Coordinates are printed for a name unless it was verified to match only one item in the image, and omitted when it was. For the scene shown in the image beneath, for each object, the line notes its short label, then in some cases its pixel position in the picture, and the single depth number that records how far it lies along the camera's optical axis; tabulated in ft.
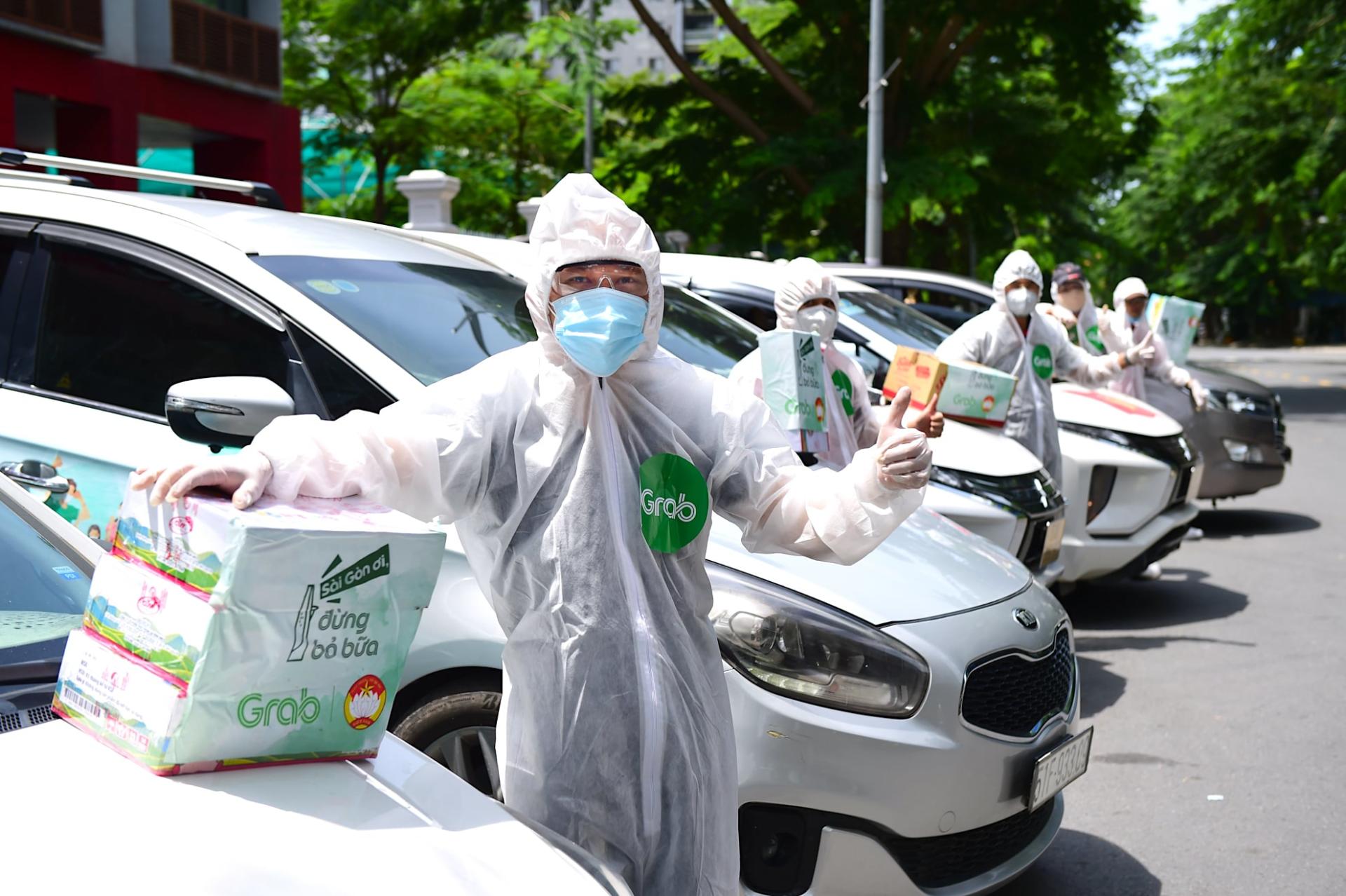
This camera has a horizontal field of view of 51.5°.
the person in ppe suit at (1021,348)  24.03
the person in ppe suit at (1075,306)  31.42
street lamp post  54.54
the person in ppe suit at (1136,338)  32.30
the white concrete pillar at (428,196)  26.91
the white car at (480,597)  10.68
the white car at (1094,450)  23.93
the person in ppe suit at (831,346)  16.98
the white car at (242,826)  6.02
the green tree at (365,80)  77.46
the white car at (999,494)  19.17
